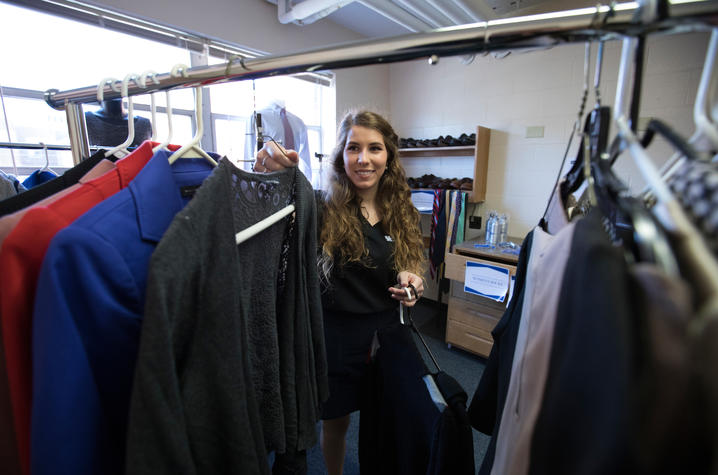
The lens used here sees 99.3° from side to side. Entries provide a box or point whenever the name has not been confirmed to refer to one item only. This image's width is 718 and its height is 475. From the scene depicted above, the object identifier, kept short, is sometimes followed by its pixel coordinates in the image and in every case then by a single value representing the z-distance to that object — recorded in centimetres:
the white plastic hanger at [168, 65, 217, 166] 65
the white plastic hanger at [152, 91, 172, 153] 68
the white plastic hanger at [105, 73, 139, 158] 72
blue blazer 37
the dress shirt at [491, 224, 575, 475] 36
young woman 119
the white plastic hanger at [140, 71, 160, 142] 69
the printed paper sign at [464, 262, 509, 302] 214
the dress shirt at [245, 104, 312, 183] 231
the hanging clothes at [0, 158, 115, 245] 43
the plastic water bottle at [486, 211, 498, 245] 252
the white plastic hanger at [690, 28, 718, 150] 34
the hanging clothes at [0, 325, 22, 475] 45
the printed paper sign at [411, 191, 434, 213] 305
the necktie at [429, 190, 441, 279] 291
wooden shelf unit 272
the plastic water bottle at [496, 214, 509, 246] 252
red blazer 39
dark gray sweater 40
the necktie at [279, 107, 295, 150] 240
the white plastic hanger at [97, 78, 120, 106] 75
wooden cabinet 227
